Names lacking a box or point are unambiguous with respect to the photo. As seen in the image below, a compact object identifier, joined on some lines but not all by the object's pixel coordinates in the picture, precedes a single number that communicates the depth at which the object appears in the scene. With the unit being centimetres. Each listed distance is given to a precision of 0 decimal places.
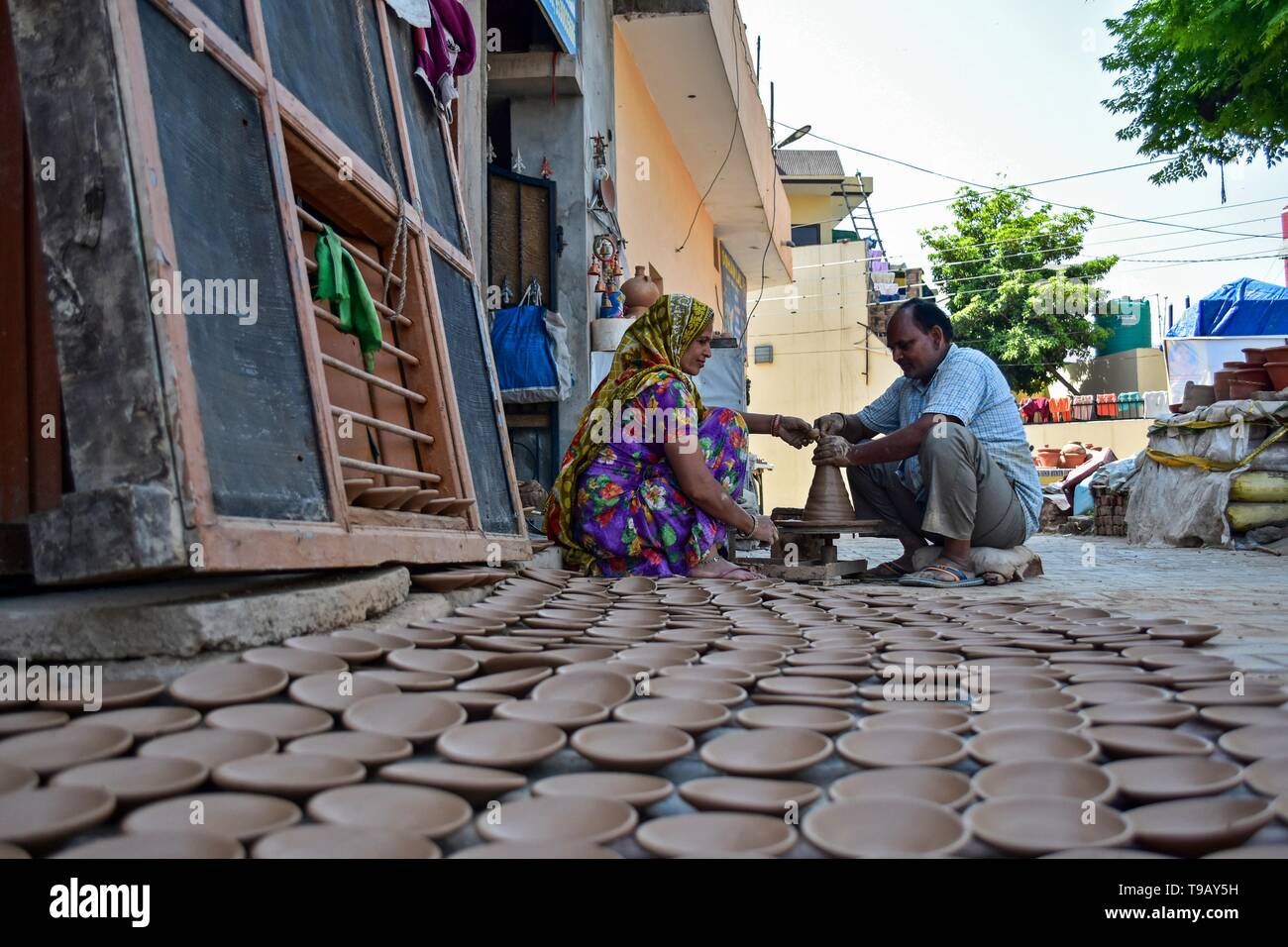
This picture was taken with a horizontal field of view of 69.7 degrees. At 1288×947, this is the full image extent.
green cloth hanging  226
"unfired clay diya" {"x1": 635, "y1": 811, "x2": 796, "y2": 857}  93
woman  319
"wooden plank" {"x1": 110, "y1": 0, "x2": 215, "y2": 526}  144
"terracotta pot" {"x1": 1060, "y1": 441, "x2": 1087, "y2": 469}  1363
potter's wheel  392
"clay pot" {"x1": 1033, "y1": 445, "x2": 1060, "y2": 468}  1448
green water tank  2198
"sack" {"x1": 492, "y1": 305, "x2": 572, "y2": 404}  464
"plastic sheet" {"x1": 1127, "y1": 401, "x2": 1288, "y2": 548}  630
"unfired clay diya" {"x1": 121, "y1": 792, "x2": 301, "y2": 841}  94
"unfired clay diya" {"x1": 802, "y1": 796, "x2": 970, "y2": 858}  94
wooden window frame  147
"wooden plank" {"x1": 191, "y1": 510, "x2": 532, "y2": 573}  150
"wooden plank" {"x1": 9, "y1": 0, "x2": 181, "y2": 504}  143
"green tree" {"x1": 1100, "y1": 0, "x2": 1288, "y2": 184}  639
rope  271
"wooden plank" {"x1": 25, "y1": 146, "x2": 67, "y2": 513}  172
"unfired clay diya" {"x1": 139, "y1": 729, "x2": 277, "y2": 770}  114
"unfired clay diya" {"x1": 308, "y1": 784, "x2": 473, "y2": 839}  98
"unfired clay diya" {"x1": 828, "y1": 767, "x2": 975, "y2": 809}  110
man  373
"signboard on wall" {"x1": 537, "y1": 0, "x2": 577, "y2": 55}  459
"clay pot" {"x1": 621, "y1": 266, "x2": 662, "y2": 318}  531
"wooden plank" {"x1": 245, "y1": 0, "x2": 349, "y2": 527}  196
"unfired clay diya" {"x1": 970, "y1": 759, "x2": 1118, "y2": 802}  112
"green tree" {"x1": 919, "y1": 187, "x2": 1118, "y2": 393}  2041
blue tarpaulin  1100
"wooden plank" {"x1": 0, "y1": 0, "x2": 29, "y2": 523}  174
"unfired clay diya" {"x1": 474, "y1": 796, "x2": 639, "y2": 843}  97
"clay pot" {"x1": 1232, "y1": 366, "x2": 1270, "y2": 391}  660
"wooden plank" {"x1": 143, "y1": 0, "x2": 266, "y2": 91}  171
